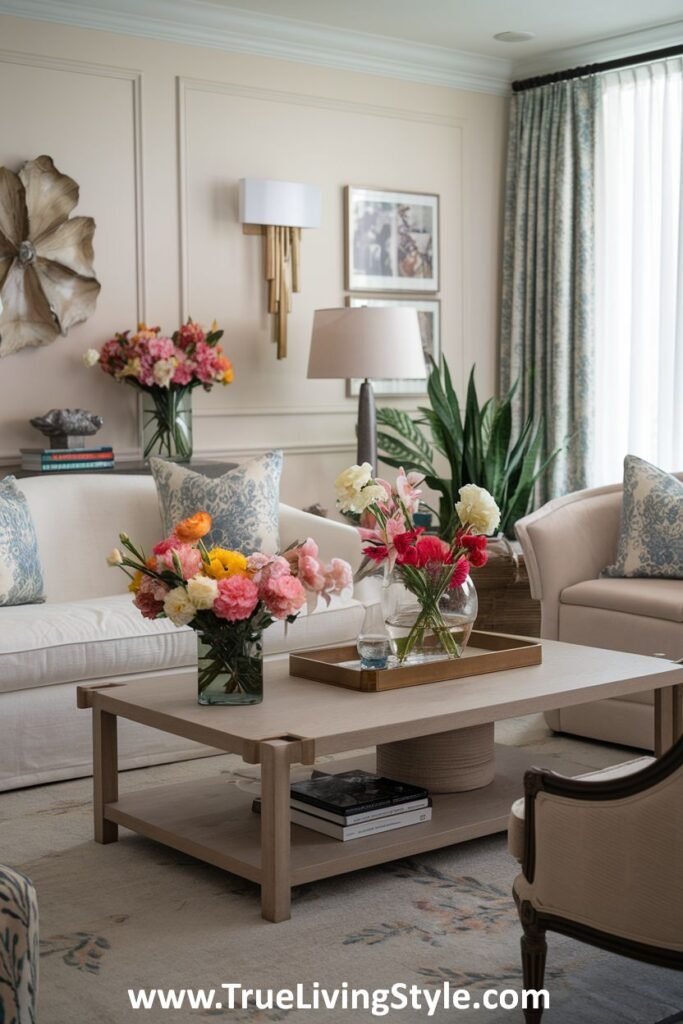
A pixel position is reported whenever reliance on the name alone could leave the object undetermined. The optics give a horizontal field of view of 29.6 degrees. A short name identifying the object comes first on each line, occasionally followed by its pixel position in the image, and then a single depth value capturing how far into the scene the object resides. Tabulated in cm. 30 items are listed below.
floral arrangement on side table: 514
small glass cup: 317
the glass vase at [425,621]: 319
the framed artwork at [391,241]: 604
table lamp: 540
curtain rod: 577
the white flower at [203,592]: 283
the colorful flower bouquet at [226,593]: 286
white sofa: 370
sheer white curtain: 585
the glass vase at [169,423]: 523
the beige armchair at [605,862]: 201
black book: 299
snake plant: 577
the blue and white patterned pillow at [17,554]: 407
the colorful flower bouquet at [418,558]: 310
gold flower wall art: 504
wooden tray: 307
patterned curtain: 616
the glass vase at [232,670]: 296
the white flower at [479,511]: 316
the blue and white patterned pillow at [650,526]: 430
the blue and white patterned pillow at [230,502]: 448
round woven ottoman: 325
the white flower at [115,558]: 281
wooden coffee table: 269
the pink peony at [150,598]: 293
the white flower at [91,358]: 513
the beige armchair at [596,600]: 403
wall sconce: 559
